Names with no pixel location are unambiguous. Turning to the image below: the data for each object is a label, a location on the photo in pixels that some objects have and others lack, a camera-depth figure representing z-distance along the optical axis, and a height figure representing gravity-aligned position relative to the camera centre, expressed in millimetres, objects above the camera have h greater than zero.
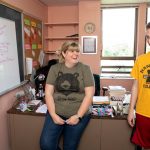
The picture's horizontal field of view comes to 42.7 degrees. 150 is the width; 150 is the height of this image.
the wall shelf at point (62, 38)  3973 +331
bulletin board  2756 +264
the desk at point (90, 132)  1937 -817
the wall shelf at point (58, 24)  3907 +624
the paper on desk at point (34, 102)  2341 -591
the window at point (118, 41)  4156 +278
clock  3807 +526
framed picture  3854 +194
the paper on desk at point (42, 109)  2072 -606
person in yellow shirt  1578 -394
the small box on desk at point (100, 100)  2221 -542
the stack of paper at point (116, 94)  2234 -474
